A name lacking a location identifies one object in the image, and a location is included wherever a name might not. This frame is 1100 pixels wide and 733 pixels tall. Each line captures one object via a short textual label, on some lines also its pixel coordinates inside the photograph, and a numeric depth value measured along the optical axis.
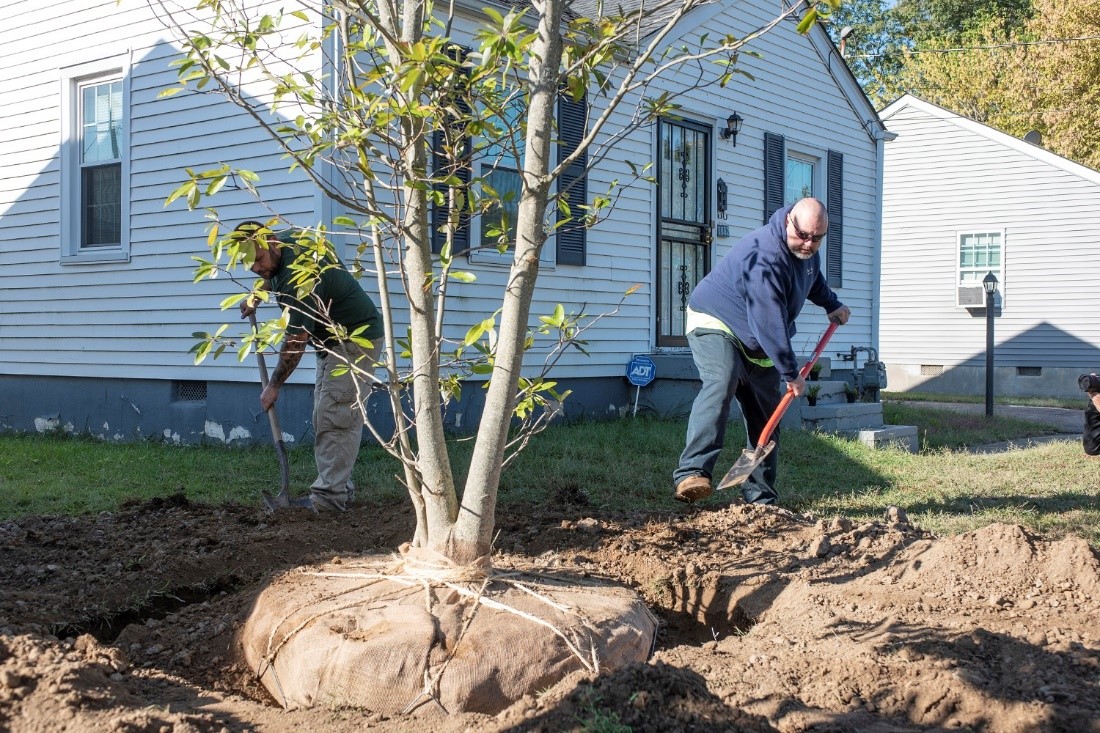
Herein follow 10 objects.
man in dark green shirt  6.02
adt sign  11.80
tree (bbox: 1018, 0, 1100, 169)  24.36
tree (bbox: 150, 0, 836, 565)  3.25
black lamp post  14.17
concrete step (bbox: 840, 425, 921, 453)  10.22
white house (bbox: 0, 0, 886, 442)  9.69
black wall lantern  12.86
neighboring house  21.06
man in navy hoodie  5.49
